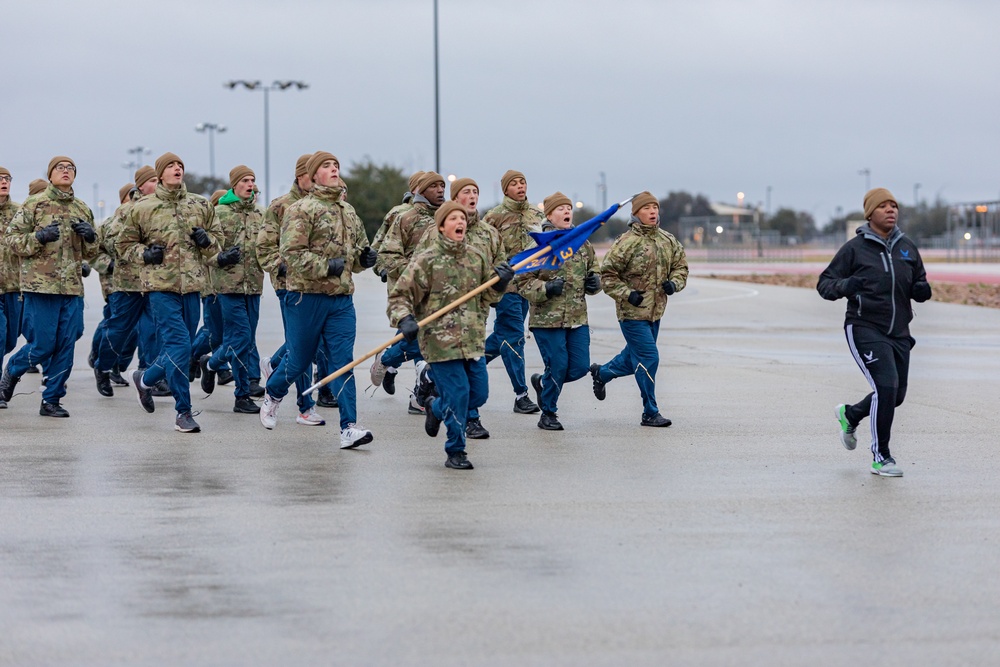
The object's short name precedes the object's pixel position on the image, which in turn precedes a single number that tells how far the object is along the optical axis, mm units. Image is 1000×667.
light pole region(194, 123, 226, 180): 74425
